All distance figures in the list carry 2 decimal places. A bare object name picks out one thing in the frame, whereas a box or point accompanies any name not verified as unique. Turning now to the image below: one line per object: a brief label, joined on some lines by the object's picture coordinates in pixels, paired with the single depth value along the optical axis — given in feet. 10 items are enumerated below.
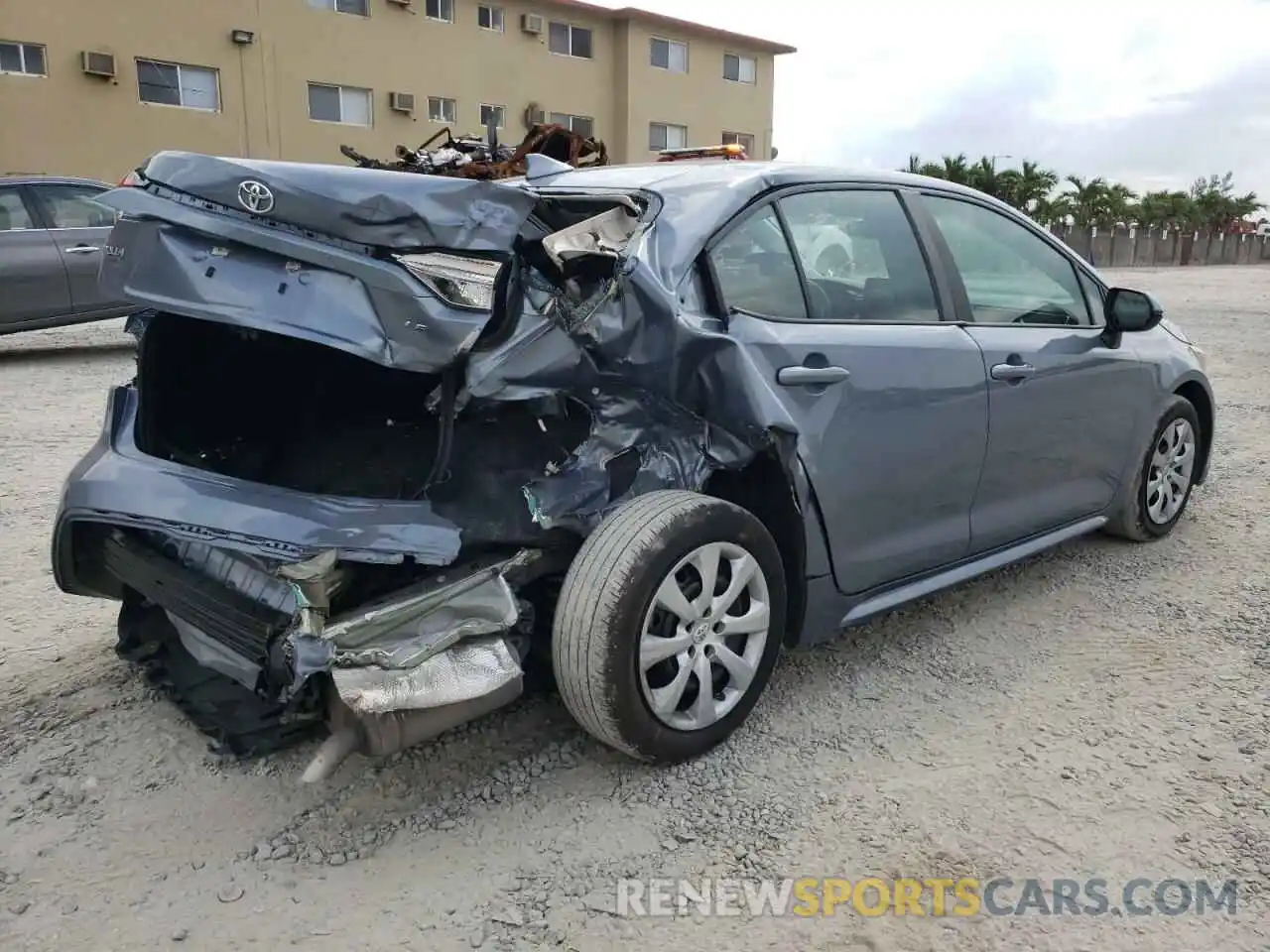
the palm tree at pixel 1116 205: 148.56
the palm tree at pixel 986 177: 134.82
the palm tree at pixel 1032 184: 136.26
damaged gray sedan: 8.03
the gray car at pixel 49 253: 29.63
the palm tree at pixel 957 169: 134.51
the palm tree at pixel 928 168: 126.41
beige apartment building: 64.64
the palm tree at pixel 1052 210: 139.54
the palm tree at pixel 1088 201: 147.43
